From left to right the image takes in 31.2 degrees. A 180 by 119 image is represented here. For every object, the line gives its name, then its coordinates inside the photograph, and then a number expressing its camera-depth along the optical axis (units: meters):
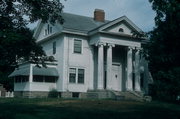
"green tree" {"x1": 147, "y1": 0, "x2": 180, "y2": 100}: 13.97
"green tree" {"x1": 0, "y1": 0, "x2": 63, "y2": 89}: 15.53
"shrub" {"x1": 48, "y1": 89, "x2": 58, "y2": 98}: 36.72
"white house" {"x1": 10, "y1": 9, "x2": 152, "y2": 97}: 36.16
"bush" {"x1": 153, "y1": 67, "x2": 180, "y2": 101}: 15.30
